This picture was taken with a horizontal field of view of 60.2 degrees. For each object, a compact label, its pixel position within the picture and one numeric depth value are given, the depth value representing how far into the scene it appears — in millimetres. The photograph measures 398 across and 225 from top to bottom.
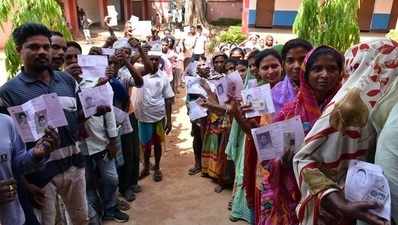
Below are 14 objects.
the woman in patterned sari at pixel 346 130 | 1419
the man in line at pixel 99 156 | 3166
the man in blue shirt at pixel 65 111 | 2252
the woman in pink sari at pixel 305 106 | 1914
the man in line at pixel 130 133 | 3827
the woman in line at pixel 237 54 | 4889
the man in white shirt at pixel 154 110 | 4426
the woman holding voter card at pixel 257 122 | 2662
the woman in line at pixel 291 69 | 2487
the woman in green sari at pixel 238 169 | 3605
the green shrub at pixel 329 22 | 5289
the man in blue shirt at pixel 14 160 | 1774
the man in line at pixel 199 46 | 10043
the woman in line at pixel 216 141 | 4398
